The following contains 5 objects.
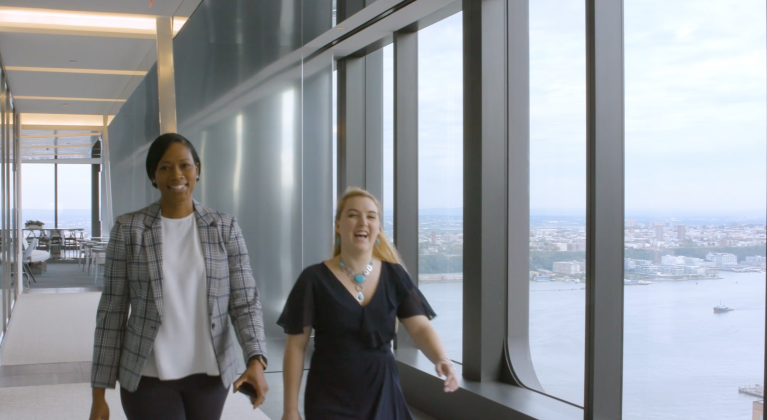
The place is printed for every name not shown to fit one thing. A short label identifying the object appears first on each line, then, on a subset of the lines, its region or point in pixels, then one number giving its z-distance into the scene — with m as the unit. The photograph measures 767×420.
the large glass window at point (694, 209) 3.36
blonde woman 2.35
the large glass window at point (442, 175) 6.05
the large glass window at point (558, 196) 4.59
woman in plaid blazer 2.26
